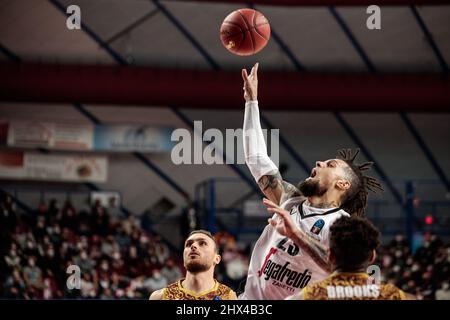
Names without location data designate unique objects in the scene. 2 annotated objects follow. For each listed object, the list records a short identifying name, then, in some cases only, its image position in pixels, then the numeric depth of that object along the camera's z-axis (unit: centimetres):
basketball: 675
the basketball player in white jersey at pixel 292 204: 501
